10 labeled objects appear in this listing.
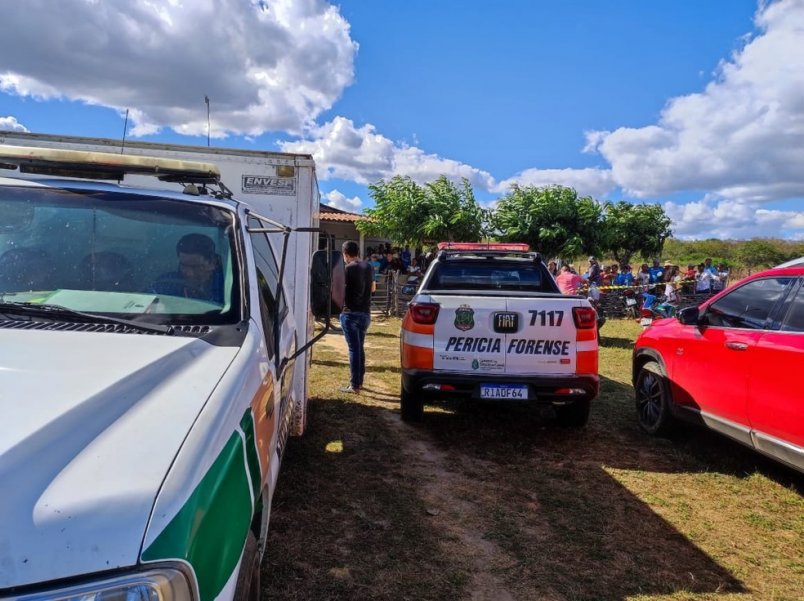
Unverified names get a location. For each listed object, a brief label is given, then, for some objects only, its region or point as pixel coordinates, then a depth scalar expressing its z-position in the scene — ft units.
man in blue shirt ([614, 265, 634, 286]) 66.33
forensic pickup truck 18.02
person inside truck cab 8.75
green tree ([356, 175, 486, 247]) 73.36
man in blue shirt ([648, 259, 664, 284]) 68.59
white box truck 4.09
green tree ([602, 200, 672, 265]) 103.71
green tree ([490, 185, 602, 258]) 78.89
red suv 13.82
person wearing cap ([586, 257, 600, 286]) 54.73
